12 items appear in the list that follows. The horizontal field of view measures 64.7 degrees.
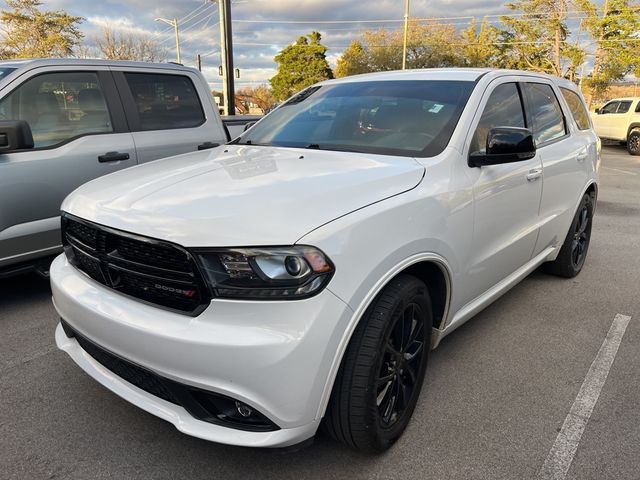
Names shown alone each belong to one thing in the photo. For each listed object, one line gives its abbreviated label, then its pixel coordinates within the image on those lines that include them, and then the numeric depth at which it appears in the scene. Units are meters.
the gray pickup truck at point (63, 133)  3.82
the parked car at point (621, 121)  18.10
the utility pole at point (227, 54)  14.14
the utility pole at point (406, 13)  33.60
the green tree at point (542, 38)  32.34
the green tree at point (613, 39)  27.17
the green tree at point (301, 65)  51.56
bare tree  29.11
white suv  1.87
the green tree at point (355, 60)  52.72
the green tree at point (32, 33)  26.44
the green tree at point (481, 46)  41.66
